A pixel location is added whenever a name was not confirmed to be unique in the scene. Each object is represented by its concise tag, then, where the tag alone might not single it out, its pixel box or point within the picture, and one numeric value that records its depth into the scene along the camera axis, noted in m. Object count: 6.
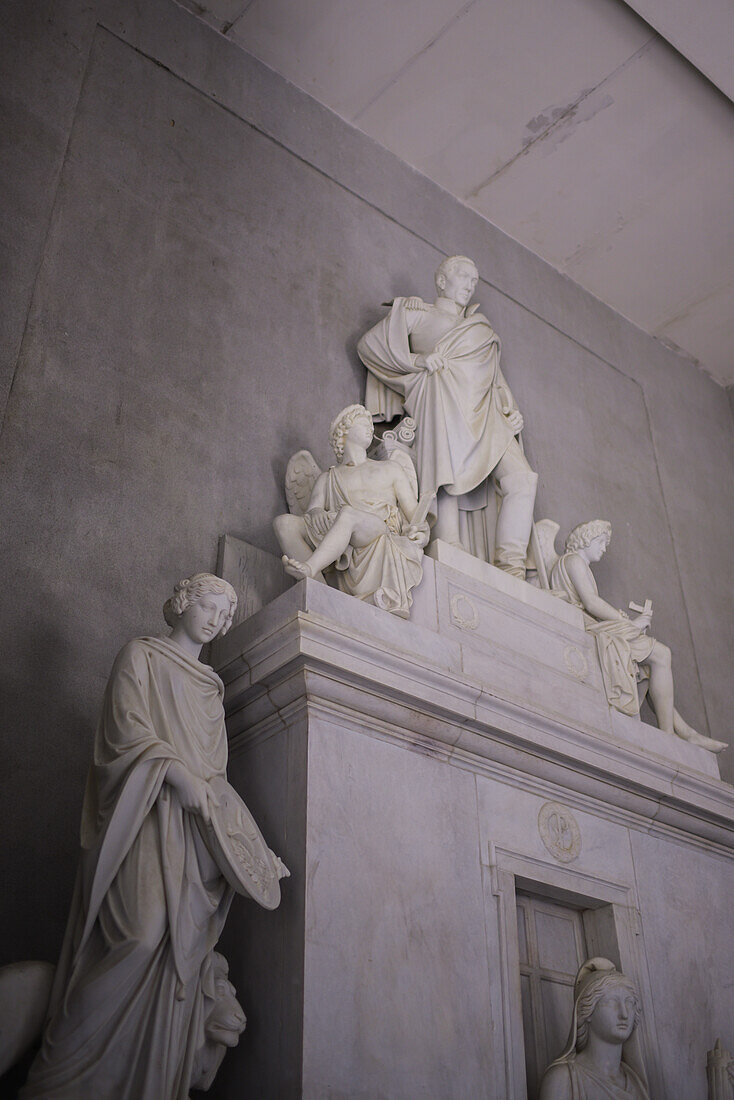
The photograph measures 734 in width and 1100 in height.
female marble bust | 4.66
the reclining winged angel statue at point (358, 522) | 5.45
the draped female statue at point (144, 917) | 3.68
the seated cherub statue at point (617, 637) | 6.48
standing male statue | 6.88
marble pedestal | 4.23
